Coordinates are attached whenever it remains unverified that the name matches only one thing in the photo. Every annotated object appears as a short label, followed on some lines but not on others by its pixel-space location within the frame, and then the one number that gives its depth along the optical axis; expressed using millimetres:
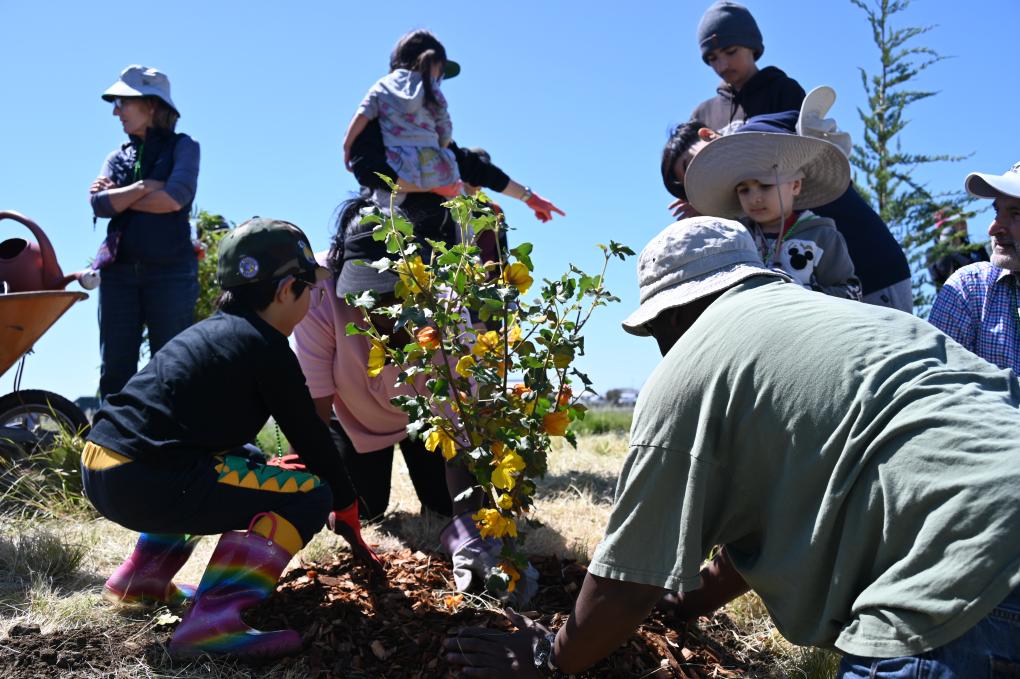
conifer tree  8797
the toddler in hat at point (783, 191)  3361
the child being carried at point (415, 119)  4117
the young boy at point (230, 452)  2746
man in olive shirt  1605
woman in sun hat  4980
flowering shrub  2568
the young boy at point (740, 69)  4141
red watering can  4797
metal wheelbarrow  4648
